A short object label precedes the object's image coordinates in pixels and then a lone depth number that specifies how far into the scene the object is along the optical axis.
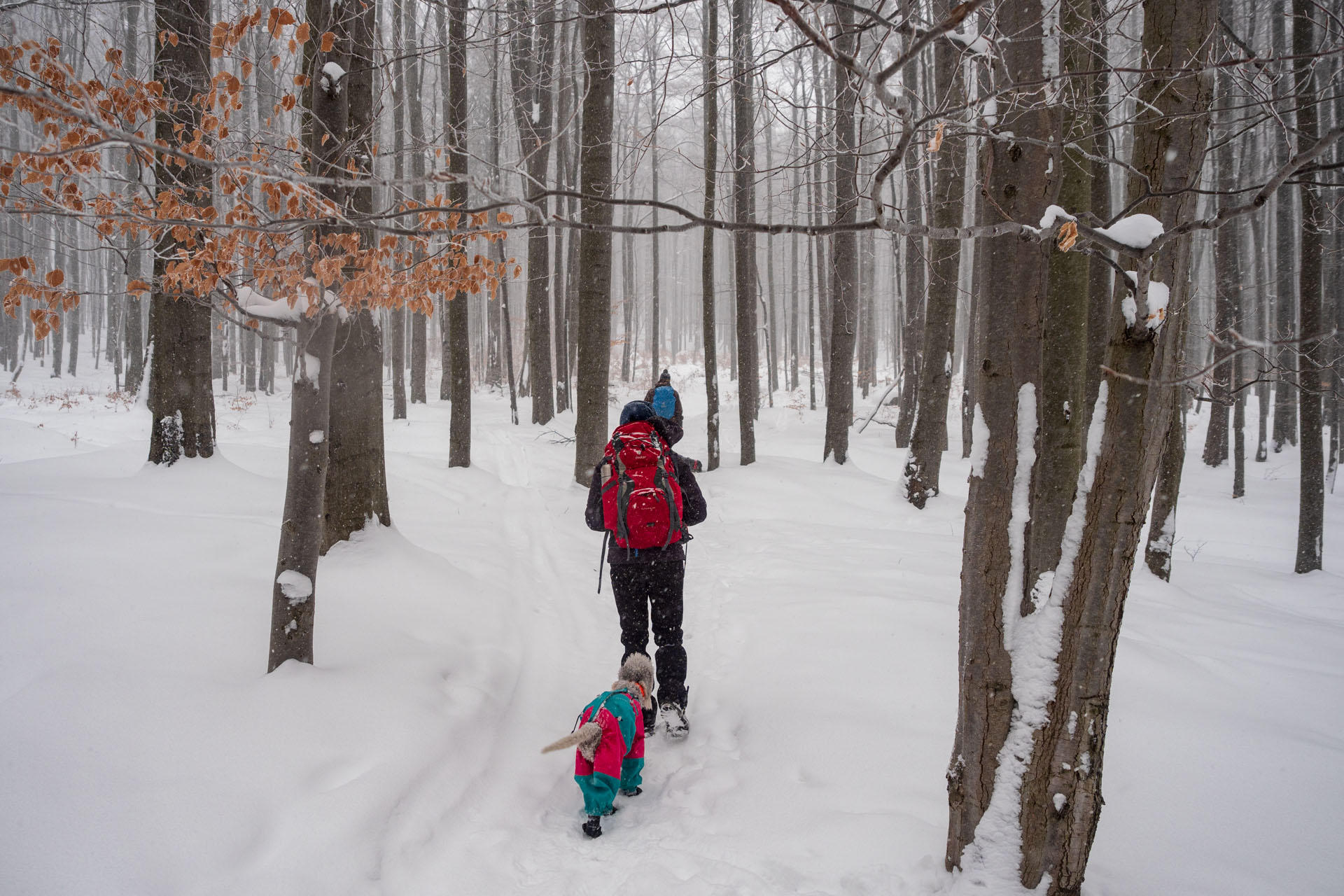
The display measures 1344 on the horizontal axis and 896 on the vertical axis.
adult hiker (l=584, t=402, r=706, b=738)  3.89
